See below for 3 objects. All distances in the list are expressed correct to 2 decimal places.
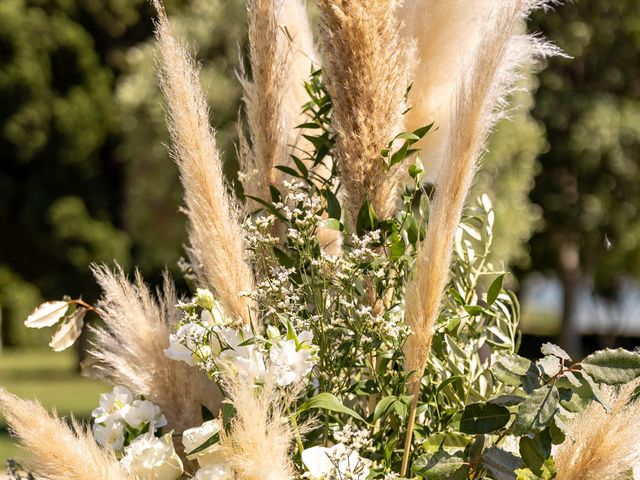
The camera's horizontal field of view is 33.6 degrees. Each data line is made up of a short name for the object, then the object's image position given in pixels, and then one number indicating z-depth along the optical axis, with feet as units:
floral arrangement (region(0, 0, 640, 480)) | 4.51
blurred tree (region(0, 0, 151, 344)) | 56.39
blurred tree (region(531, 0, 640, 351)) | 45.91
